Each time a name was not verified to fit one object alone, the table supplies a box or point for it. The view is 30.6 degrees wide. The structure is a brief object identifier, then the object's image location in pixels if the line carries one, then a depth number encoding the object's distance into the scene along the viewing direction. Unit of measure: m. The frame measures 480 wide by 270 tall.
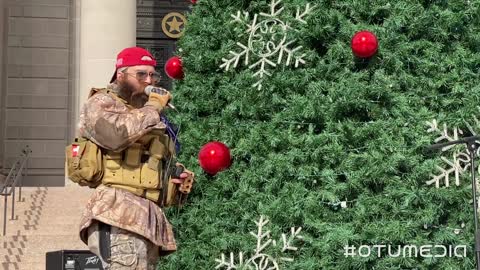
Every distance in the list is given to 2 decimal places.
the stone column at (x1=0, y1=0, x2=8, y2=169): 17.48
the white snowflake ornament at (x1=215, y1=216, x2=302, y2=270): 5.59
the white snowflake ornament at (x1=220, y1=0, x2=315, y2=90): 5.87
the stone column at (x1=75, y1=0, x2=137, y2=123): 14.65
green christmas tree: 5.52
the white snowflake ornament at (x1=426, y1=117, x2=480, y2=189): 5.61
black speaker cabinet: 8.38
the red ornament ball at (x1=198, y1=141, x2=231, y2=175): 5.72
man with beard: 4.15
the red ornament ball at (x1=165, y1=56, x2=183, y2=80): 6.63
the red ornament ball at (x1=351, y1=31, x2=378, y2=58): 5.50
